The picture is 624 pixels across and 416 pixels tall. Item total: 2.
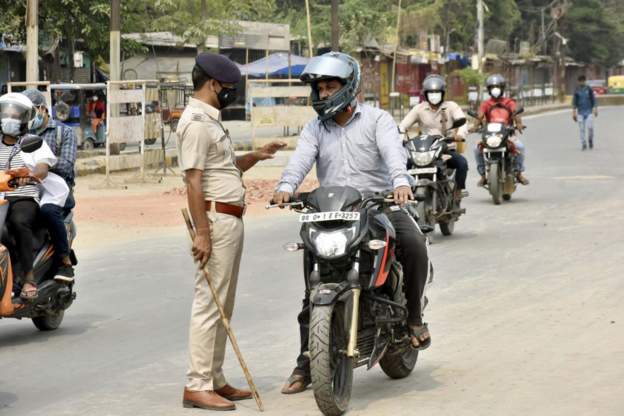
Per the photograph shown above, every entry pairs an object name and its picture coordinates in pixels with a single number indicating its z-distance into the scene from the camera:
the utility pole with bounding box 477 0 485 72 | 58.44
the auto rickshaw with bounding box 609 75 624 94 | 93.19
